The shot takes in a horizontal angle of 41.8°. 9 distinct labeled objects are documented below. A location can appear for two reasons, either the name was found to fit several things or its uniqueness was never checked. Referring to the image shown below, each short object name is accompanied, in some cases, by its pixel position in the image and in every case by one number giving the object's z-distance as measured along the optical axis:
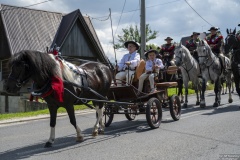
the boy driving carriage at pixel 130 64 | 9.12
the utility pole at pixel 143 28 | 17.75
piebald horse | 6.10
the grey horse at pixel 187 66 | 13.36
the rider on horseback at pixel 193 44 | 14.97
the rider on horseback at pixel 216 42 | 13.93
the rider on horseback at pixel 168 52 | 14.95
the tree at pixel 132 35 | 53.06
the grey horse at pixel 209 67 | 13.05
